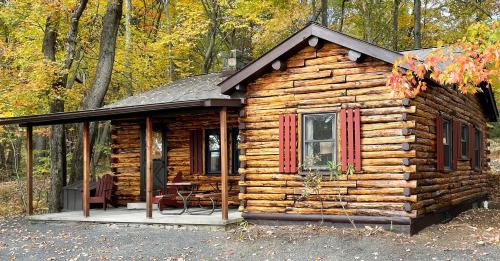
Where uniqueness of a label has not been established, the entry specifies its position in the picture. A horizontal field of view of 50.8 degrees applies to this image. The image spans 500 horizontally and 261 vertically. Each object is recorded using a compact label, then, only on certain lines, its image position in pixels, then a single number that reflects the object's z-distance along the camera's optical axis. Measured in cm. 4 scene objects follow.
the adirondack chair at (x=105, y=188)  1538
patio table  1450
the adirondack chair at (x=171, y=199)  1355
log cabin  1055
